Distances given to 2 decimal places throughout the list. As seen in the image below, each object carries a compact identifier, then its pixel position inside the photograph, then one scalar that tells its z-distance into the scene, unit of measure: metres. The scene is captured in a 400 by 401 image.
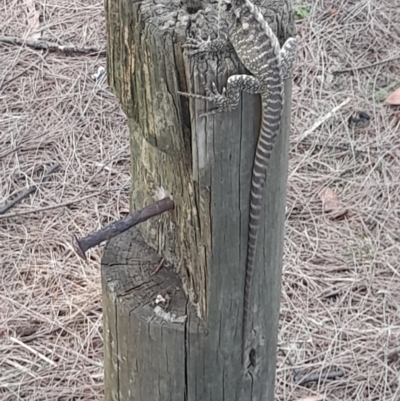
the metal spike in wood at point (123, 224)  2.37
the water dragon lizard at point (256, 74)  2.15
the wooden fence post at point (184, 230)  2.21
